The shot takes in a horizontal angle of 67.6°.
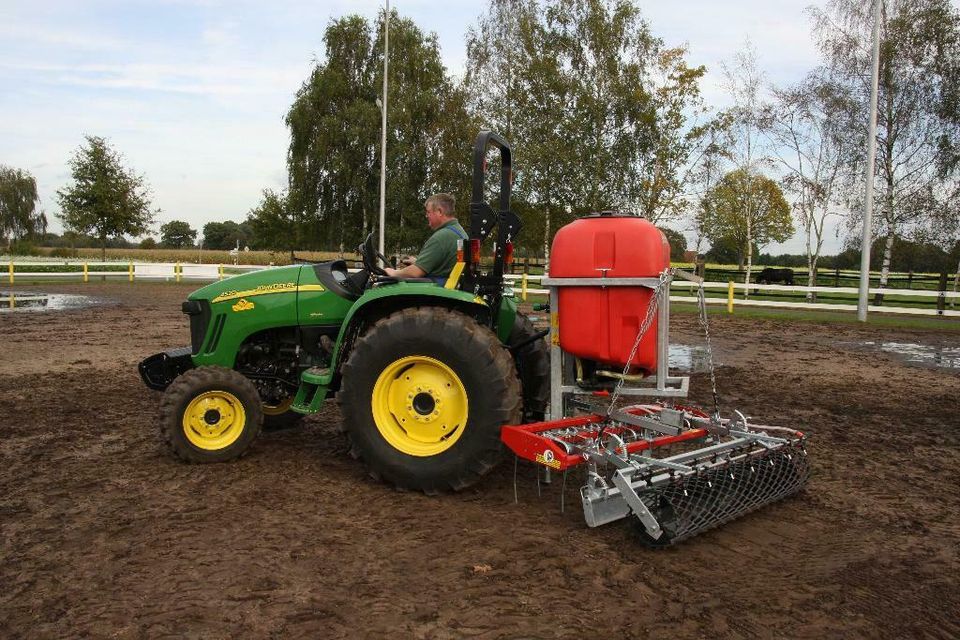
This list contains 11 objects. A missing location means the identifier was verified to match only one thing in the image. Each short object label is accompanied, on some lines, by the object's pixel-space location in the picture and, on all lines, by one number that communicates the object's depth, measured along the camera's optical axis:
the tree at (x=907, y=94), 21.83
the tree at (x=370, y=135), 32.78
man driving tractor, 4.60
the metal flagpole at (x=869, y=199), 16.33
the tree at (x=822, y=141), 22.70
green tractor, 4.06
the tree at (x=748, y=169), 24.46
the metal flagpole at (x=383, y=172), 23.06
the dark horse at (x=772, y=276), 31.61
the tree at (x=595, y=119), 25.34
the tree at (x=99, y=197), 30.55
